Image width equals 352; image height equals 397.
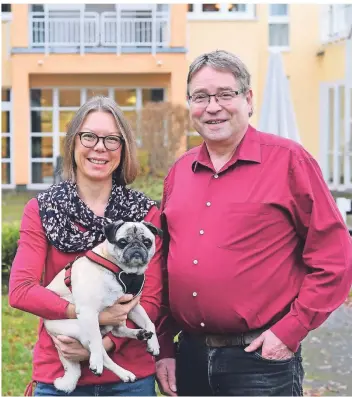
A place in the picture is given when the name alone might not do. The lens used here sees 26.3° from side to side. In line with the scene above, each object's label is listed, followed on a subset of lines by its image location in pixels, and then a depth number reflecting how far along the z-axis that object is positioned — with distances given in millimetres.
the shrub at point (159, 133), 19328
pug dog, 3174
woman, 3294
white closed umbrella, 10281
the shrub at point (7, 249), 10211
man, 3393
